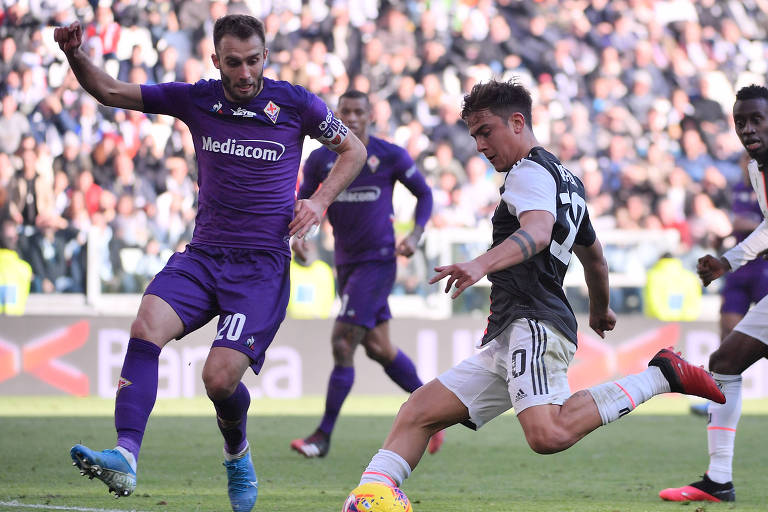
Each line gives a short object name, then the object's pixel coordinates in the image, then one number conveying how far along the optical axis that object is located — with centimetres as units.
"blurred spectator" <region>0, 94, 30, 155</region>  2909
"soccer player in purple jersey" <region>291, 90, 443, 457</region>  1700
